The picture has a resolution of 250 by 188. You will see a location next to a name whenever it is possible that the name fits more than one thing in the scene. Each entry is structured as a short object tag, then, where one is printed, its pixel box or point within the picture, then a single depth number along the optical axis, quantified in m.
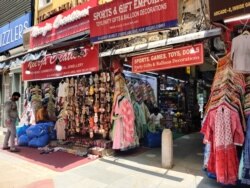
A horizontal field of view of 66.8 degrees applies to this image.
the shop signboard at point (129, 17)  4.31
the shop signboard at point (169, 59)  4.08
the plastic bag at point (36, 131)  6.60
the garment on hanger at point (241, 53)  3.45
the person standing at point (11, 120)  6.39
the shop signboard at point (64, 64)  5.73
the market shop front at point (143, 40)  4.23
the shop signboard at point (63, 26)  6.06
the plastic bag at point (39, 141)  6.54
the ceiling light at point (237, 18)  3.32
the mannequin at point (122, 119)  5.30
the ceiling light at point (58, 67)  6.53
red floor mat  4.99
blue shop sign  8.74
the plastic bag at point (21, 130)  7.13
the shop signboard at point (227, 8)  3.23
